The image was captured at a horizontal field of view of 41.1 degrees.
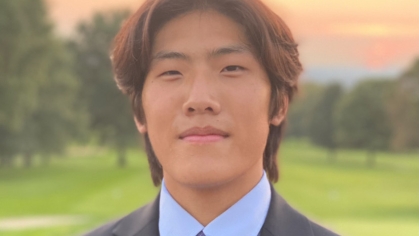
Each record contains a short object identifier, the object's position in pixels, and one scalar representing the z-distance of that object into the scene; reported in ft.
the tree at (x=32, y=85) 40.52
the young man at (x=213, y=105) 4.76
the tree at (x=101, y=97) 43.86
